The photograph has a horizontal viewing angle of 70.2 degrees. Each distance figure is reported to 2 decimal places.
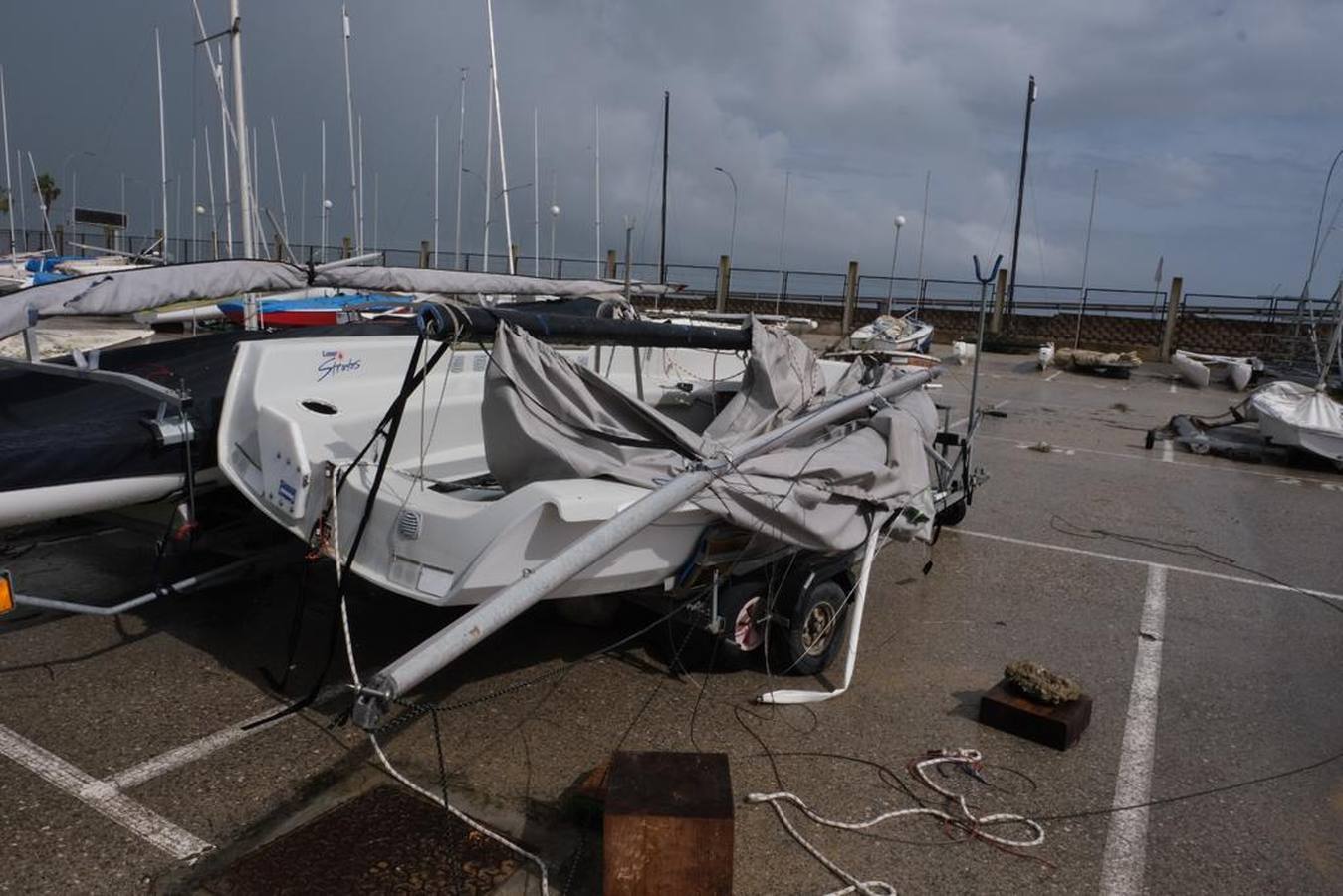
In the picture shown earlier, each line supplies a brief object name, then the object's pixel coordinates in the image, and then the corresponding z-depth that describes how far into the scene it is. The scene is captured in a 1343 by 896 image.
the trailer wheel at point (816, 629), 5.23
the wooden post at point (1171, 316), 28.67
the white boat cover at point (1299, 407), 13.28
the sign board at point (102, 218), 37.75
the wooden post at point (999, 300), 31.94
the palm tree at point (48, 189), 58.84
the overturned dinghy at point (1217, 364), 22.78
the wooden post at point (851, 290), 33.69
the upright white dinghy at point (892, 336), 23.45
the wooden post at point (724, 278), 36.19
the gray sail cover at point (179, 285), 4.65
